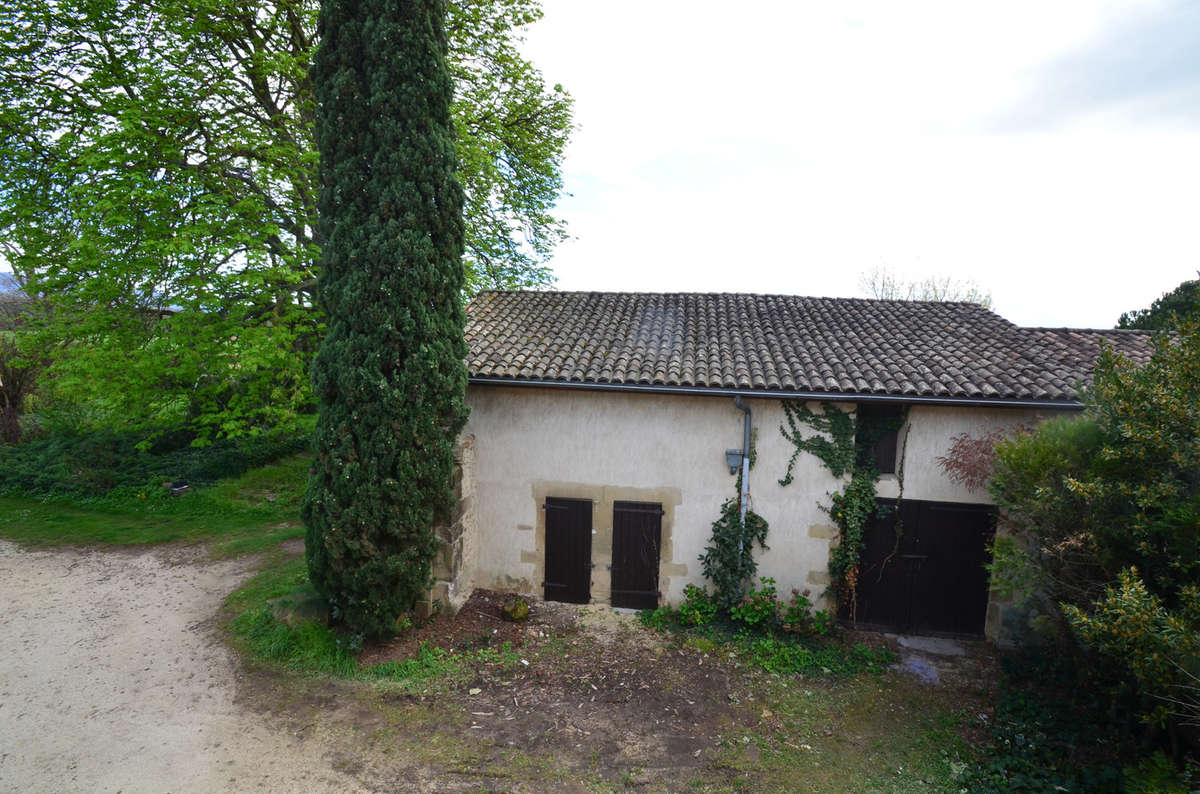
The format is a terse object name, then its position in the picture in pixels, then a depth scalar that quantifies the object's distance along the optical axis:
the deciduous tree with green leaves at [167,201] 9.02
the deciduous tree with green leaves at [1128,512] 3.96
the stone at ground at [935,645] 7.61
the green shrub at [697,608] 8.01
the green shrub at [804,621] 7.75
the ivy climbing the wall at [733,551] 7.98
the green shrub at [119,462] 13.79
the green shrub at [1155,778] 4.02
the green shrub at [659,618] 8.07
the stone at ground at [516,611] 8.04
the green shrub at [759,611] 7.82
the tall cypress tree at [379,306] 6.77
